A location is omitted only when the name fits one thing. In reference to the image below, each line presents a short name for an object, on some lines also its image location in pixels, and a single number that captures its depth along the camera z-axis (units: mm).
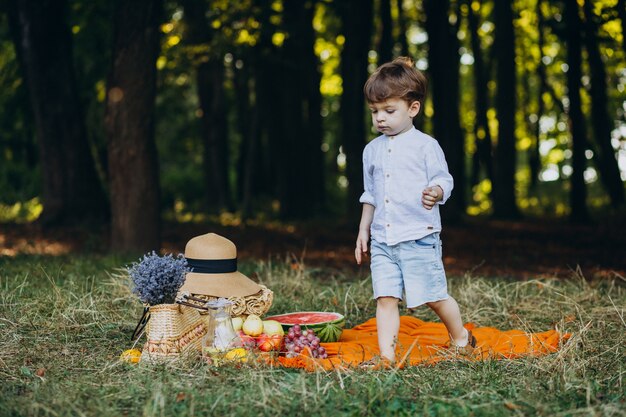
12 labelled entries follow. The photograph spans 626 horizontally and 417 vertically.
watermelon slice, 5375
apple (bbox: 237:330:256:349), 4785
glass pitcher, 4723
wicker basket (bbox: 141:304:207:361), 4604
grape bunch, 4801
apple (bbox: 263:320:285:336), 5172
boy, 4891
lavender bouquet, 4680
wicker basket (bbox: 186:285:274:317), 5395
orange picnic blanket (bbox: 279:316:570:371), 4672
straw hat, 5414
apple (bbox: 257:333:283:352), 4844
